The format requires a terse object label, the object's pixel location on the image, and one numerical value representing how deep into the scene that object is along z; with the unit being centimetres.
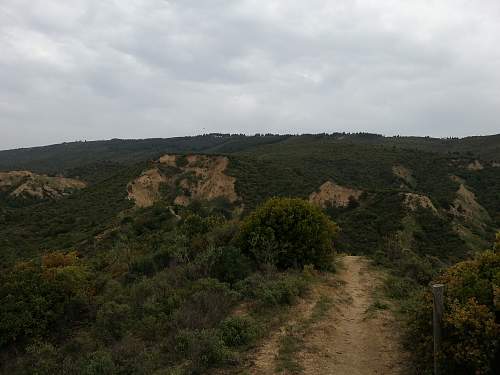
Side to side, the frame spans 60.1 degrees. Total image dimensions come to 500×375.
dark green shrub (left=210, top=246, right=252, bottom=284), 1117
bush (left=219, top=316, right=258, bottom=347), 771
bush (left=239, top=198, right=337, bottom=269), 1267
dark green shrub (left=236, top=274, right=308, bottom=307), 946
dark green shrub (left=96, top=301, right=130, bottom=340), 875
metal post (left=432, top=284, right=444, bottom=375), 579
